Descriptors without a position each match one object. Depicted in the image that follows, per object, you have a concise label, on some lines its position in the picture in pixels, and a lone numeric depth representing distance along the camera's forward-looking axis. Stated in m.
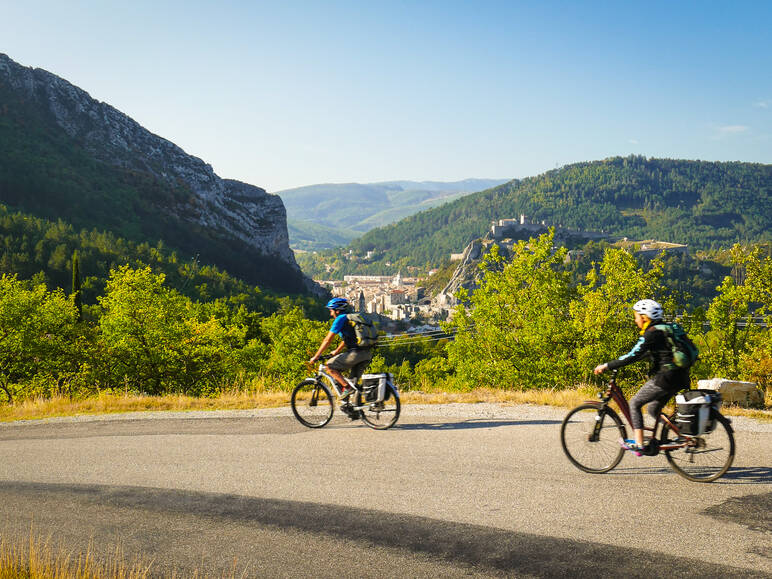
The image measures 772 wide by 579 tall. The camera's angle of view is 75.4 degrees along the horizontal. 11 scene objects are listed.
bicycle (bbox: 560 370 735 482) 5.86
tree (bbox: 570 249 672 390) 22.95
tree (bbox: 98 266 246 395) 23.14
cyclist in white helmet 6.07
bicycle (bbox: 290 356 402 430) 8.76
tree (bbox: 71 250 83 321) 49.84
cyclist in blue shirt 8.91
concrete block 9.14
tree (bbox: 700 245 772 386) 32.50
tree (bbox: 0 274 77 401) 22.61
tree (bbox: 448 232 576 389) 23.91
